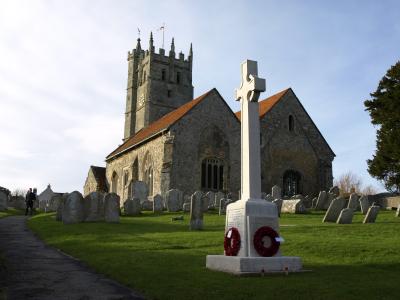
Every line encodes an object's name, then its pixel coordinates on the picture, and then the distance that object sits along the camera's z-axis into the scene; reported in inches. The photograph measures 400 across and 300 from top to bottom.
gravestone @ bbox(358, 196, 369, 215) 839.7
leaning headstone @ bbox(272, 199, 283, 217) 765.1
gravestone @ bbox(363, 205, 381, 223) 618.8
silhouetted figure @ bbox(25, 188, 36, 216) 1076.2
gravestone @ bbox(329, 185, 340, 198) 1093.1
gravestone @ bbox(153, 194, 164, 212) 963.3
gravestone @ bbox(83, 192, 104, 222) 713.0
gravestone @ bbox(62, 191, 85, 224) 690.2
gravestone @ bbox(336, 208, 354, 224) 604.3
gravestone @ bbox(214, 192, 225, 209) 1027.3
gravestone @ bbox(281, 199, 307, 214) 831.1
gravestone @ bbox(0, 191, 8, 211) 1176.8
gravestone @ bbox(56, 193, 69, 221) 792.7
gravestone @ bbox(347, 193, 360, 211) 774.7
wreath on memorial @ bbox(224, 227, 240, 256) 310.2
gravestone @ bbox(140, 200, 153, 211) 1036.4
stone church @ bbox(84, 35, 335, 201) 1238.3
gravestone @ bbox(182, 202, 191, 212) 920.3
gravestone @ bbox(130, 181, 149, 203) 1168.2
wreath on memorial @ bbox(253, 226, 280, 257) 303.0
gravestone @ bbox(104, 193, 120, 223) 689.6
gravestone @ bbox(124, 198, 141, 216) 884.0
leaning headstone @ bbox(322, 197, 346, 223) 638.5
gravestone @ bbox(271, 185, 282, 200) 982.4
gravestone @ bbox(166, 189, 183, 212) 957.2
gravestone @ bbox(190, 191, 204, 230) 580.7
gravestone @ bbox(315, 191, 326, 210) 938.7
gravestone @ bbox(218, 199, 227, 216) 856.1
